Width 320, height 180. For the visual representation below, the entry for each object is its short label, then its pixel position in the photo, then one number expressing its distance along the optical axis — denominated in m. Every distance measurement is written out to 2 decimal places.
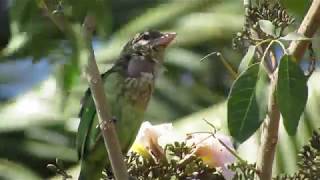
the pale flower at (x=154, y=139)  5.32
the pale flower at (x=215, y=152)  5.26
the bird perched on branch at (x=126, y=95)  5.90
